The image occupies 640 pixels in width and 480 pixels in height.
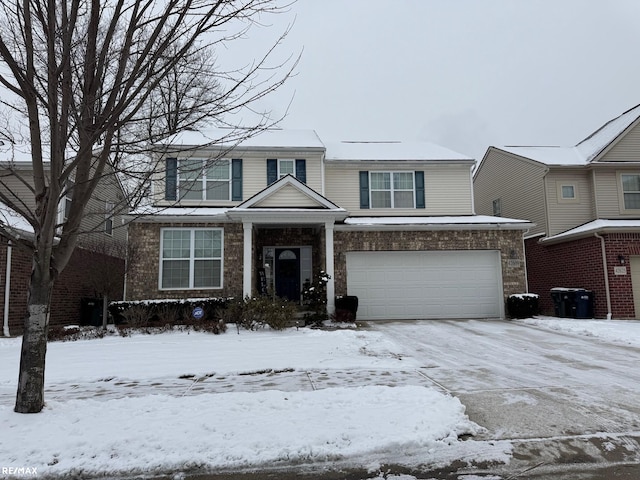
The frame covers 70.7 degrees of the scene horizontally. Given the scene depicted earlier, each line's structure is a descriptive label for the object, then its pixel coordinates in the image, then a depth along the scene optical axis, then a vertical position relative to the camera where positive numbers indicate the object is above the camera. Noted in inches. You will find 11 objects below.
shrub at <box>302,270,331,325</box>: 510.6 -15.6
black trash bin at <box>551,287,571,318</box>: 571.9 -25.4
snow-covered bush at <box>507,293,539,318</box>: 561.6 -29.0
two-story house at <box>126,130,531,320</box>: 552.1 +60.1
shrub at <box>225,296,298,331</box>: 446.9 -27.4
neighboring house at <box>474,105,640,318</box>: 547.2 +101.4
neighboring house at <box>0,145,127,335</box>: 463.8 +17.3
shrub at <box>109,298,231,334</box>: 474.9 -27.1
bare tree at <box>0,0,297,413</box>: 165.0 +71.7
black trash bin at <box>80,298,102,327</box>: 572.1 -29.1
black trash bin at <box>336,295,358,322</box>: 530.6 -23.8
